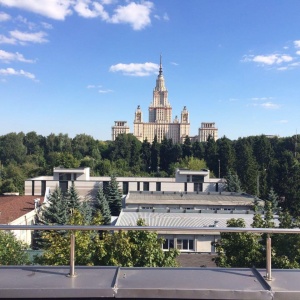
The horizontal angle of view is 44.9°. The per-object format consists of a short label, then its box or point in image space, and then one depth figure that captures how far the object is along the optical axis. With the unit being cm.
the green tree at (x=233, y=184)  3820
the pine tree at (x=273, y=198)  2982
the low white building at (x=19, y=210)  2047
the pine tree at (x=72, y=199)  2649
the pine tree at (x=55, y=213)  2096
